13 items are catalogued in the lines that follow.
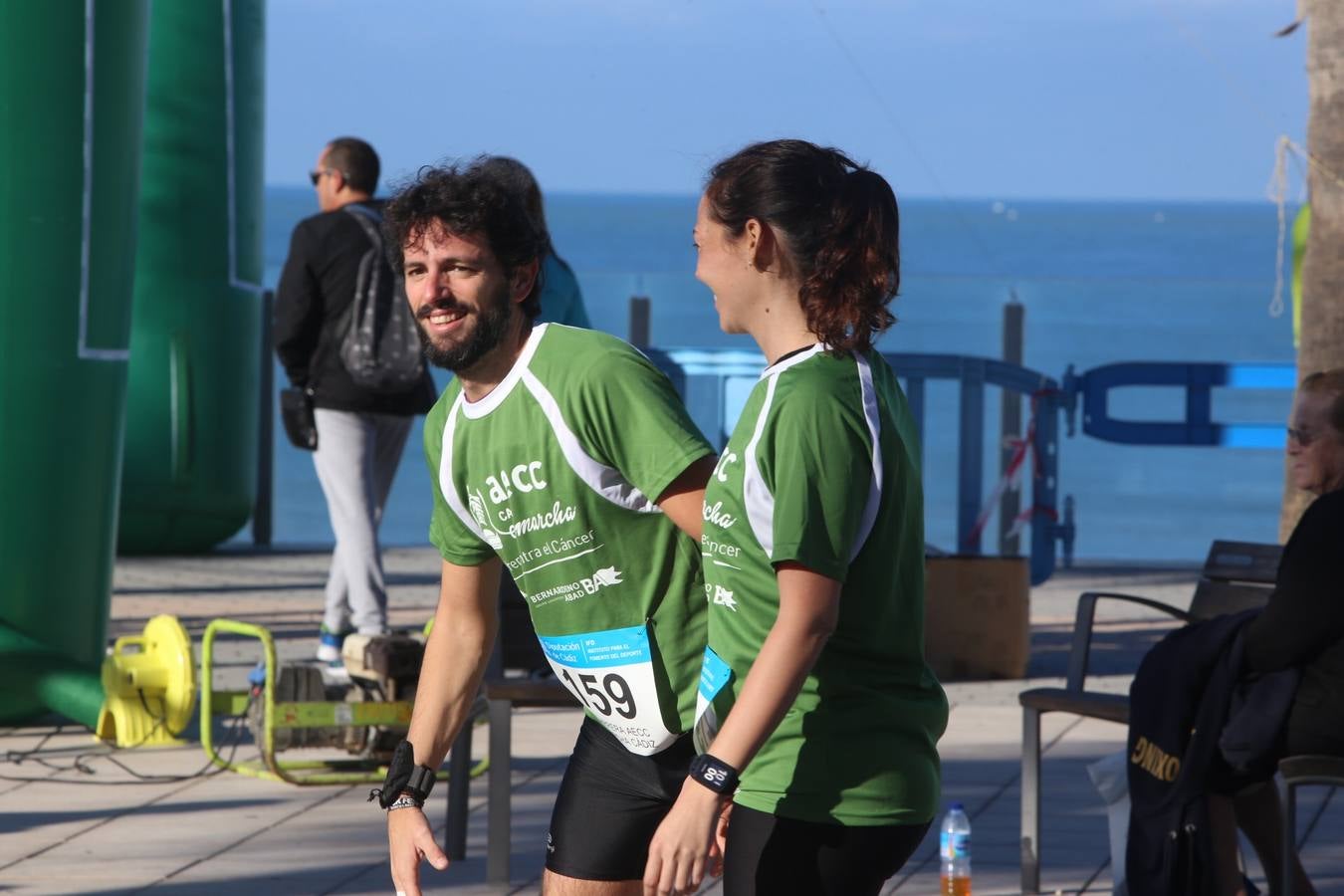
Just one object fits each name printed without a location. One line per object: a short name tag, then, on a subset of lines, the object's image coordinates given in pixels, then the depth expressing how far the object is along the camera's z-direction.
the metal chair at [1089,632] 11.62
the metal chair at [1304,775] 9.84
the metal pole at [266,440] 29.95
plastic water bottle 9.46
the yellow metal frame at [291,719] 13.69
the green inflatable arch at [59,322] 16.09
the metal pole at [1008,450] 28.44
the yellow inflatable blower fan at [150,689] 15.20
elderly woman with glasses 9.93
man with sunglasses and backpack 16.25
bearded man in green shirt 6.99
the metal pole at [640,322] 33.47
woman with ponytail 5.77
